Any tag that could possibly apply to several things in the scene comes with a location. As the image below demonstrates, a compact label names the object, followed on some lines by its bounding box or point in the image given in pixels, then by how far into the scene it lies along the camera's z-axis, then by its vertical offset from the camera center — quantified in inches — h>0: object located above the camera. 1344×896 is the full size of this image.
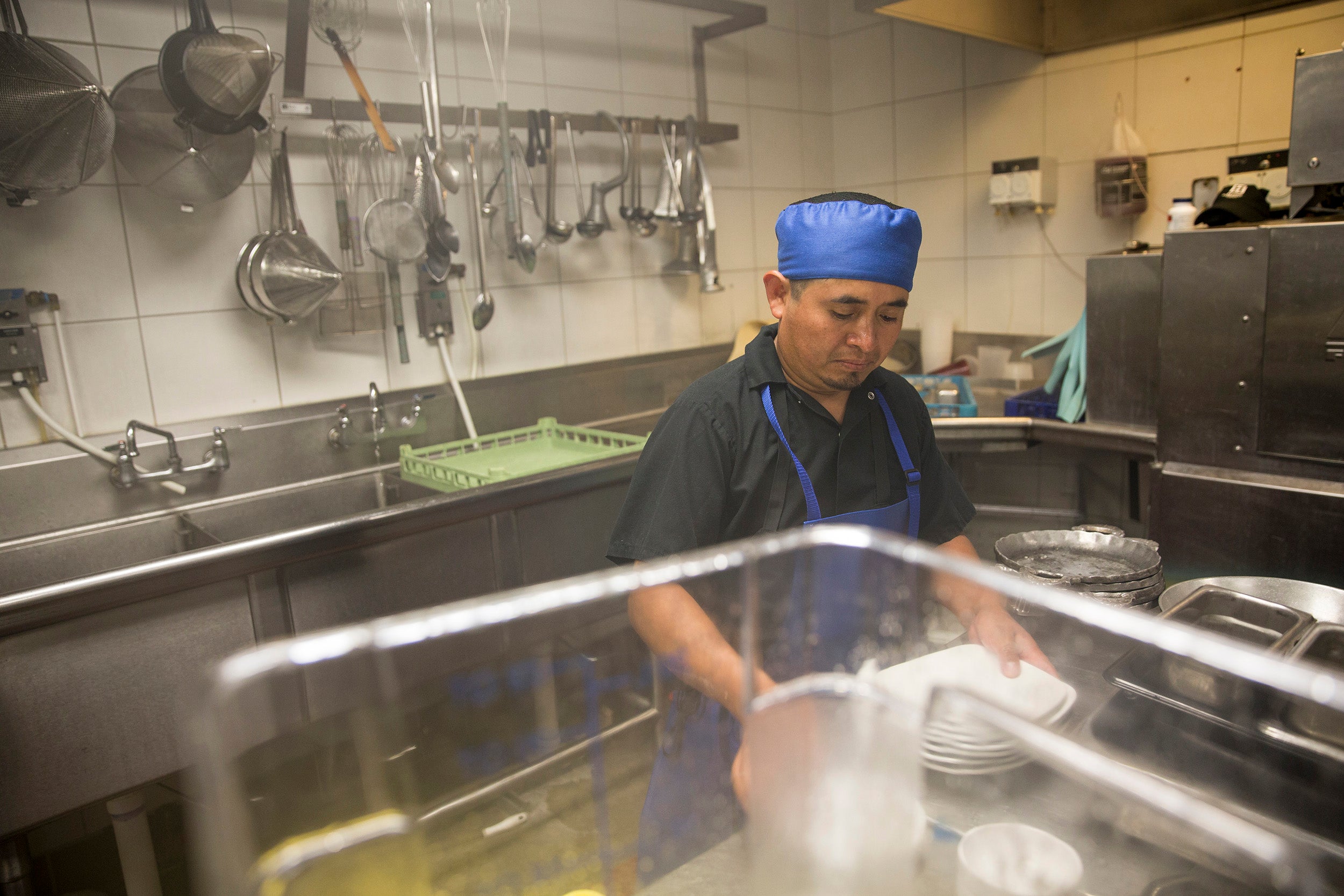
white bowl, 19.0 -12.7
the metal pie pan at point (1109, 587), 42.6 -15.1
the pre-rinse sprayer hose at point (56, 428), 72.5 -7.0
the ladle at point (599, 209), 106.5 +12.2
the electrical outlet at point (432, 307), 95.2 +1.3
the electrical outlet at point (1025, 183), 111.2 +12.6
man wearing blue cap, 42.2 -7.0
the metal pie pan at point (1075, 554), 47.0 -15.3
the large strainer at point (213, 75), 71.7 +21.4
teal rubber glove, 91.2 -10.2
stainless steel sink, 71.3 -17.4
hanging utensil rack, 81.3 +23.2
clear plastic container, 15.0 -9.5
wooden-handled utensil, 81.8 +21.5
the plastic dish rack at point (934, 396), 101.3 -13.2
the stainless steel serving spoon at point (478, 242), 95.1 +8.3
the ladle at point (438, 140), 85.0 +17.9
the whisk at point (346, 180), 87.4 +14.6
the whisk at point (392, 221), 86.4 +9.9
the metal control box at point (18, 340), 70.8 +0.5
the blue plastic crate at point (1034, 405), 94.9 -13.5
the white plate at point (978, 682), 19.2 -10.5
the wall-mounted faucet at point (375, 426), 89.3 -10.9
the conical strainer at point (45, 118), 63.6 +16.7
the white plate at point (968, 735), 18.0 -9.4
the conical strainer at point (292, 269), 82.0 +5.6
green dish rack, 82.7 -14.6
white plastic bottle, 77.2 +4.8
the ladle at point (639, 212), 110.4 +11.8
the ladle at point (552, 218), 101.0 +10.9
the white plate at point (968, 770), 19.1 -10.6
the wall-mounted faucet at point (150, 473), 75.6 -11.2
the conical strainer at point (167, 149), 73.5 +16.0
